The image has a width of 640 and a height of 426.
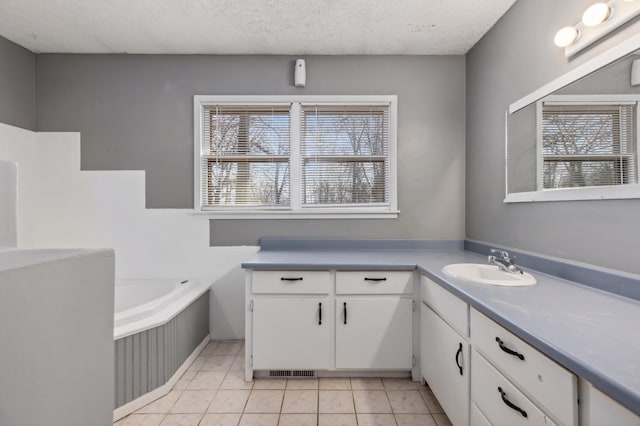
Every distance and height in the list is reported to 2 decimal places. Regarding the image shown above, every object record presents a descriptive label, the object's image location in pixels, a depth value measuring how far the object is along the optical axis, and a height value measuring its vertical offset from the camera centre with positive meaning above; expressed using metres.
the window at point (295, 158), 2.65 +0.50
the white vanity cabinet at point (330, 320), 2.04 -0.71
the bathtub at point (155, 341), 1.75 -0.82
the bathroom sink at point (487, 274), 1.47 -0.33
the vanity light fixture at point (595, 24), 1.25 +0.85
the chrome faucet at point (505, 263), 1.68 -0.29
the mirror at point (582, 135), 1.23 +0.38
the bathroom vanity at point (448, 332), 0.83 -0.50
